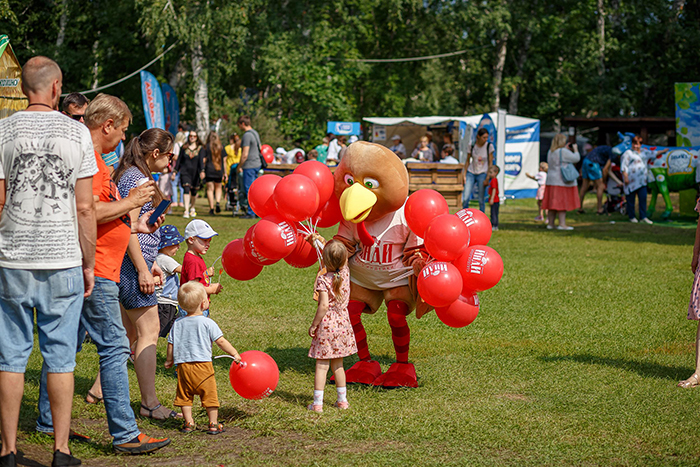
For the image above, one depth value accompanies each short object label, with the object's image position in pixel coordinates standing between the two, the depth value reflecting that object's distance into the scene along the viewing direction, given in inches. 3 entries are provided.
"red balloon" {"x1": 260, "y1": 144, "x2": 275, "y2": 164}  849.9
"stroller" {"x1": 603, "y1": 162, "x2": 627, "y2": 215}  795.4
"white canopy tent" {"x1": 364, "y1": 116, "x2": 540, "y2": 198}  991.6
